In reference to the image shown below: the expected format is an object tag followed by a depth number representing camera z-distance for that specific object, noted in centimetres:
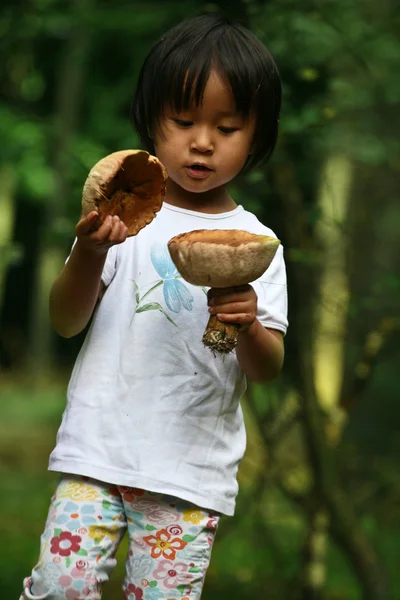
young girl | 563
